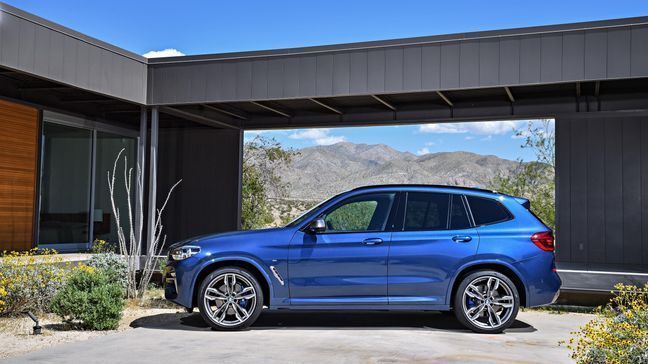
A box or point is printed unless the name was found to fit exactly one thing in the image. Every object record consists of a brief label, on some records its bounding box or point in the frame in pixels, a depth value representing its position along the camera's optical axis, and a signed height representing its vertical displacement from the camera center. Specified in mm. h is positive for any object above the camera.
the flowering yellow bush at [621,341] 4234 -734
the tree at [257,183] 20938 +1090
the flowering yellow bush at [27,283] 8180 -837
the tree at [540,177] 19672 +1431
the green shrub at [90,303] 7543 -966
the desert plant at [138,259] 9961 -636
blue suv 7465 -521
